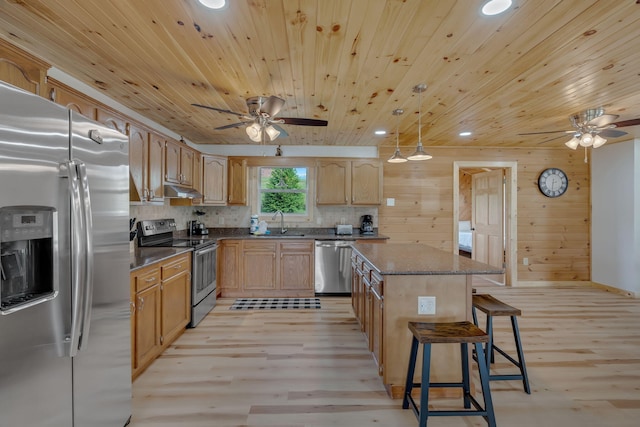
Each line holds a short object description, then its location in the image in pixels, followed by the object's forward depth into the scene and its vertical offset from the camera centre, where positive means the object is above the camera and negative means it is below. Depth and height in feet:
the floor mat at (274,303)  13.17 -4.09
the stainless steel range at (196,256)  11.00 -1.66
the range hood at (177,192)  11.18 +0.86
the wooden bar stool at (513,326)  7.08 -2.80
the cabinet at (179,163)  11.46 +2.10
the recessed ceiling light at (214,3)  5.21 +3.70
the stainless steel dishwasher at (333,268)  14.80 -2.68
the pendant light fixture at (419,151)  8.93 +1.99
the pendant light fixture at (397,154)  10.96 +2.19
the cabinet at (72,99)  6.34 +2.65
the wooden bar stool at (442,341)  5.56 -2.66
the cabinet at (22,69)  4.97 +2.58
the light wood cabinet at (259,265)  14.55 -2.48
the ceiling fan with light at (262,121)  8.60 +2.79
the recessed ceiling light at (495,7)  5.23 +3.70
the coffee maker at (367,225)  16.26 -0.61
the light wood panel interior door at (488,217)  17.39 -0.23
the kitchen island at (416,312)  6.80 -2.23
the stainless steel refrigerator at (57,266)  3.58 -0.73
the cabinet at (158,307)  7.42 -2.68
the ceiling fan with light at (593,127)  10.31 +3.11
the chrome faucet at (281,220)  16.55 -0.35
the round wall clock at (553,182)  16.78 +1.76
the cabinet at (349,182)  15.89 +1.68
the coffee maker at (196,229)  15.69 -0.79
